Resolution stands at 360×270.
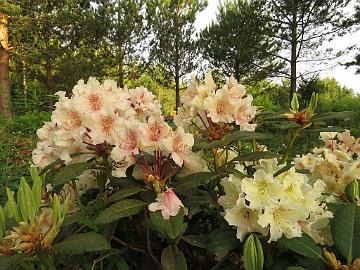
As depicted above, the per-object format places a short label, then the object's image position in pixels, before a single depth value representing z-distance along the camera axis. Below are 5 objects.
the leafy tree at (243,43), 15.63
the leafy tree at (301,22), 14.45
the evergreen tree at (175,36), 17.91
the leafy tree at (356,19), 14.54
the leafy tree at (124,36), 15.74
